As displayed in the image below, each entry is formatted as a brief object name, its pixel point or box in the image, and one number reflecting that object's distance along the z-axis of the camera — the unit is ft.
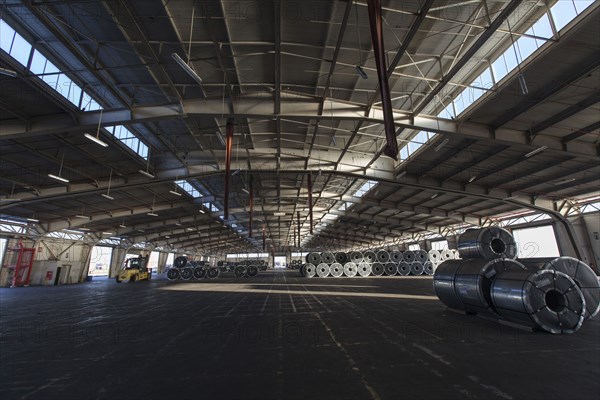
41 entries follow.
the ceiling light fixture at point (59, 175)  48.82
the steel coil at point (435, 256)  101.29
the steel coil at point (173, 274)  104.42
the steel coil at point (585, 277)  23.52
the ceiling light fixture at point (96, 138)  39.43
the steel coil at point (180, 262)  104.78
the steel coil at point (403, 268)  101.19
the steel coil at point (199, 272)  105.40
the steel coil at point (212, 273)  108.02
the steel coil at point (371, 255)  104.75
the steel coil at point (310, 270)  99.09
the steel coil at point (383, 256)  104.53
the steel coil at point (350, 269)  99.50
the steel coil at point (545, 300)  19.93
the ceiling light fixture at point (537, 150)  44.55
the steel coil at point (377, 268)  103.40
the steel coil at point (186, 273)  104.22
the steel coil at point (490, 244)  29.35
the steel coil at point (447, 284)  27.81
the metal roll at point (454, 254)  102.47
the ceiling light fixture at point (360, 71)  30.91
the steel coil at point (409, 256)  101.71
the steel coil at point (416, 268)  100.58
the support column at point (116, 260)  126.00
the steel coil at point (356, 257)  101.34
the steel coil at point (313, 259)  100.68
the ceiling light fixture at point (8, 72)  28.85
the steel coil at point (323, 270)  99.96
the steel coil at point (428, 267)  100.22
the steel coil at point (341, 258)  102.42
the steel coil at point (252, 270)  116.47
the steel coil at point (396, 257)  103.65
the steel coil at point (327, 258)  101.45
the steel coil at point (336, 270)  99.96
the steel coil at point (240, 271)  111.34
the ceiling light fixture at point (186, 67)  25.81
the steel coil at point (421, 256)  100.84
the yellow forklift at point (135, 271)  95.35
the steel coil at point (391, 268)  102.68
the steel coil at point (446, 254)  101.86
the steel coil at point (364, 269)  100.58
